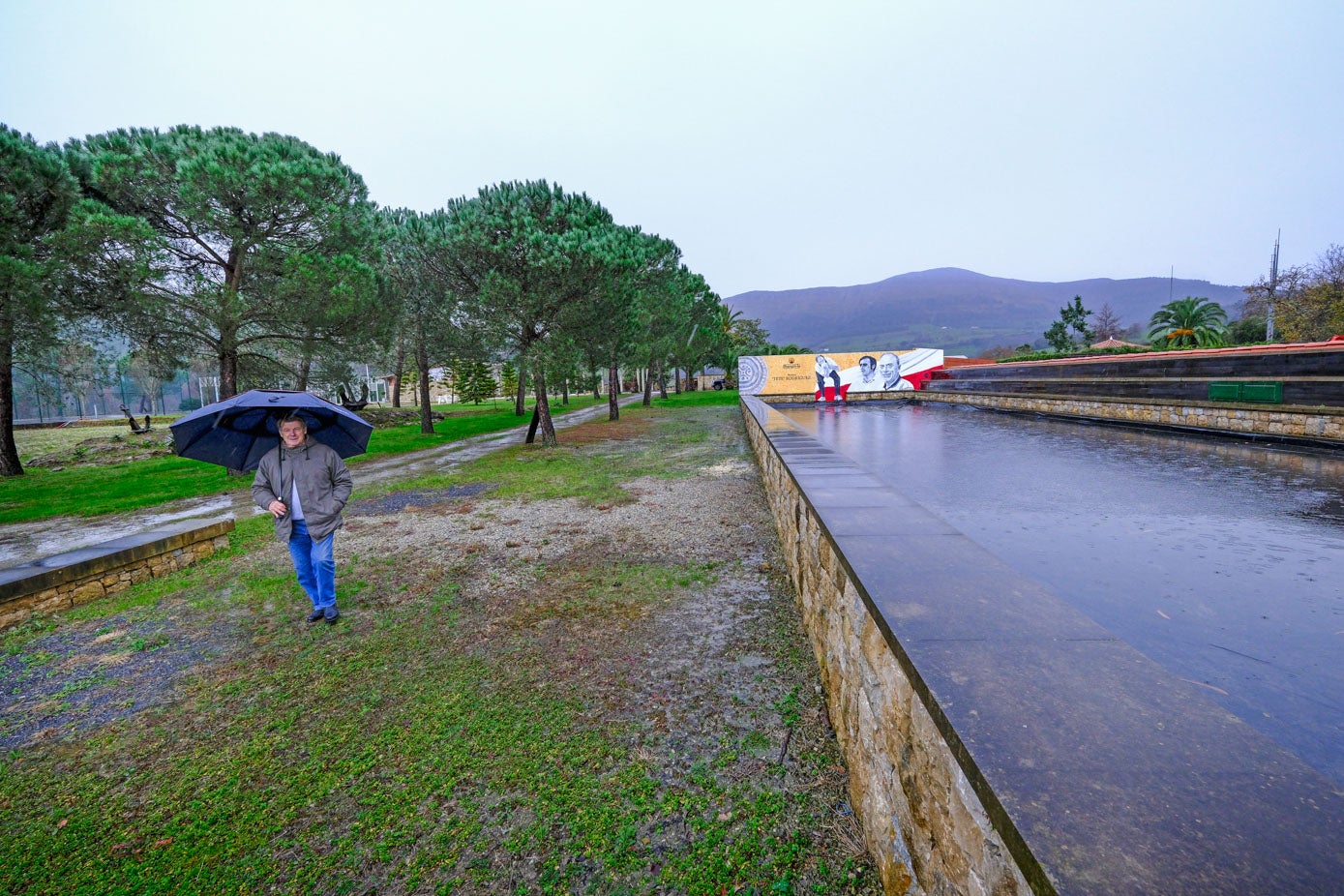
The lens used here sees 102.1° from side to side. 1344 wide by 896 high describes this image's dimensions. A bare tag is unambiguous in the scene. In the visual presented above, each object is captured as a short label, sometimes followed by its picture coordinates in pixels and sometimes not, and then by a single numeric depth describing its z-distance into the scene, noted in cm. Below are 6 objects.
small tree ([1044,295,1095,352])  5444
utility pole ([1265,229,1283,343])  2671
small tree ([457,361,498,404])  4197
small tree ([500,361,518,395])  4393
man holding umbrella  439
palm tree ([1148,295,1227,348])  3216
